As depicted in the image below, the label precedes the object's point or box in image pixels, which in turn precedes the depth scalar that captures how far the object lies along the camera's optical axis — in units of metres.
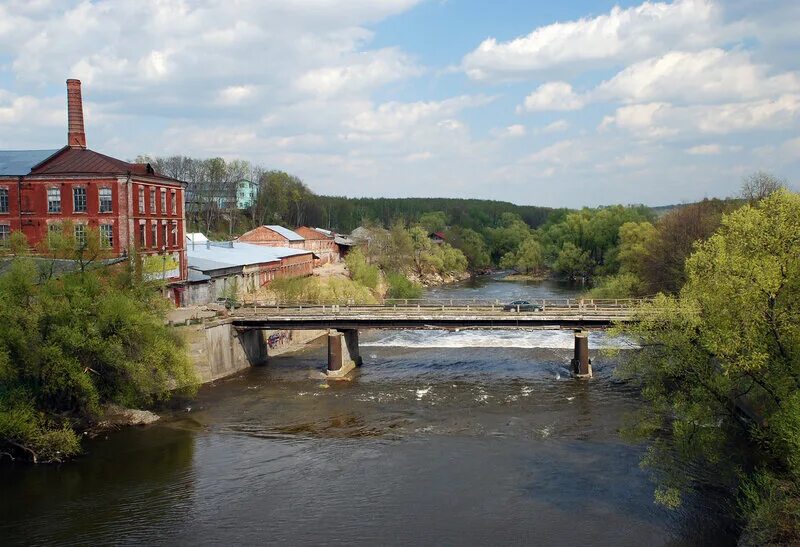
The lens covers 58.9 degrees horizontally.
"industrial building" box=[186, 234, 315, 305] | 57.03
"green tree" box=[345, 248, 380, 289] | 83.19
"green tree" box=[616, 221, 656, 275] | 77.38
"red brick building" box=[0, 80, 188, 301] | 47.88
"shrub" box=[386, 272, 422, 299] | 86.56
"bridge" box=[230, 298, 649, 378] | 46.56
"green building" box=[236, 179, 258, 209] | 134.49
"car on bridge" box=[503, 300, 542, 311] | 49.24
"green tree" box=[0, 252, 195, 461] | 30.36
